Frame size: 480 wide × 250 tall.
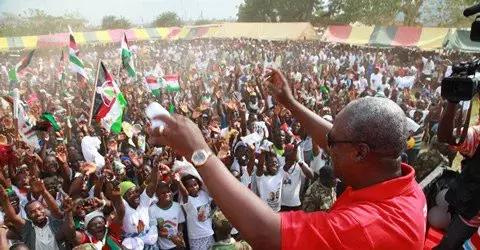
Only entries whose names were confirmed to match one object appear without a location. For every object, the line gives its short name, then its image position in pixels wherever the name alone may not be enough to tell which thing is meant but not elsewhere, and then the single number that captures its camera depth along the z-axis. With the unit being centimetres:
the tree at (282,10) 4903
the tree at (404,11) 3356
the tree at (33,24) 3672
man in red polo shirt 123
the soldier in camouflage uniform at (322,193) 427
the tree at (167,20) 5652
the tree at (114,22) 4944
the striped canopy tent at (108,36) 3003
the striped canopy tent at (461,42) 1967
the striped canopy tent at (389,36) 2406
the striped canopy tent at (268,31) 3322
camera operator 257
